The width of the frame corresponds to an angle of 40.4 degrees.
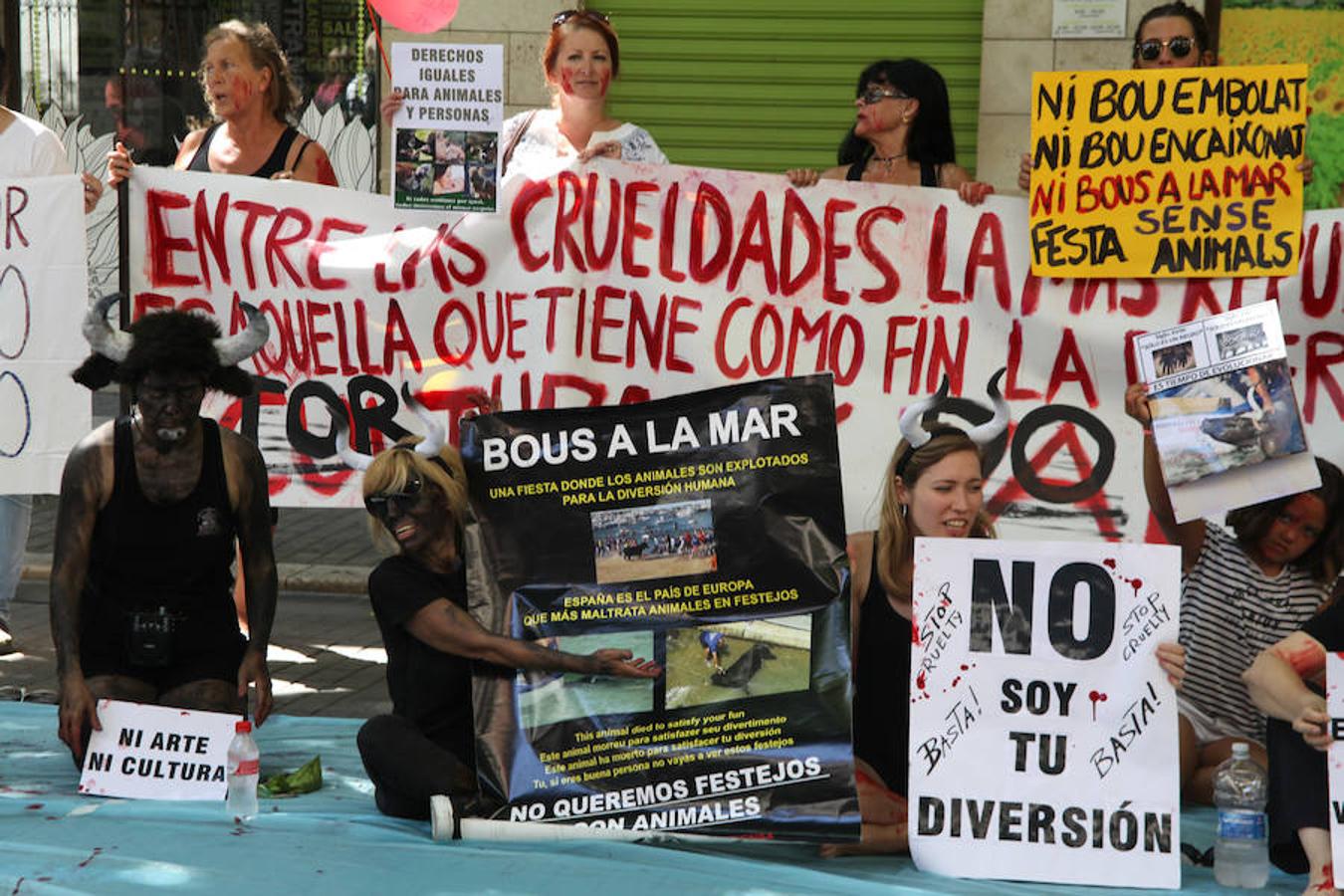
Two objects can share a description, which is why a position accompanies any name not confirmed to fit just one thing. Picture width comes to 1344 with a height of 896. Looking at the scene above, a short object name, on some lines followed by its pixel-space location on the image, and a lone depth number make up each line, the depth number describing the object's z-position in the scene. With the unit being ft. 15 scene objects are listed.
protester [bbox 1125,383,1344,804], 16.01
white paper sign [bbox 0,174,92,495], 20.58
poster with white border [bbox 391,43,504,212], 19.04
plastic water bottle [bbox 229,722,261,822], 15.42
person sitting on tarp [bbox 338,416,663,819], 15.33
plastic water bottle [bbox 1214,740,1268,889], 14.10
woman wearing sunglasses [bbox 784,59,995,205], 19.29
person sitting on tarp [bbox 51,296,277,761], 16.69
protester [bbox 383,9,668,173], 19.89
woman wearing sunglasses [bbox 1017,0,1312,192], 18.88
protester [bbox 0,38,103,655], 21.01
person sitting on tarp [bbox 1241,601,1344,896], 13.65
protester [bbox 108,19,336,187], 21.03
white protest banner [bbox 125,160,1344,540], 18.90
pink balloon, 21.02
